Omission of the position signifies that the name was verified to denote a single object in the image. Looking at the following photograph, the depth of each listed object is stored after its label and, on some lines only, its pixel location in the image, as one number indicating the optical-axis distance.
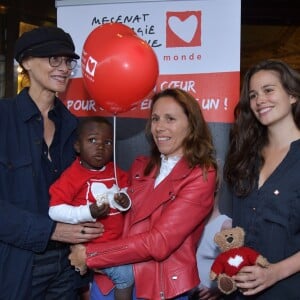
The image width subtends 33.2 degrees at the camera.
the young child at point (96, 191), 2.26
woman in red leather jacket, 2.18
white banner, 2.93
